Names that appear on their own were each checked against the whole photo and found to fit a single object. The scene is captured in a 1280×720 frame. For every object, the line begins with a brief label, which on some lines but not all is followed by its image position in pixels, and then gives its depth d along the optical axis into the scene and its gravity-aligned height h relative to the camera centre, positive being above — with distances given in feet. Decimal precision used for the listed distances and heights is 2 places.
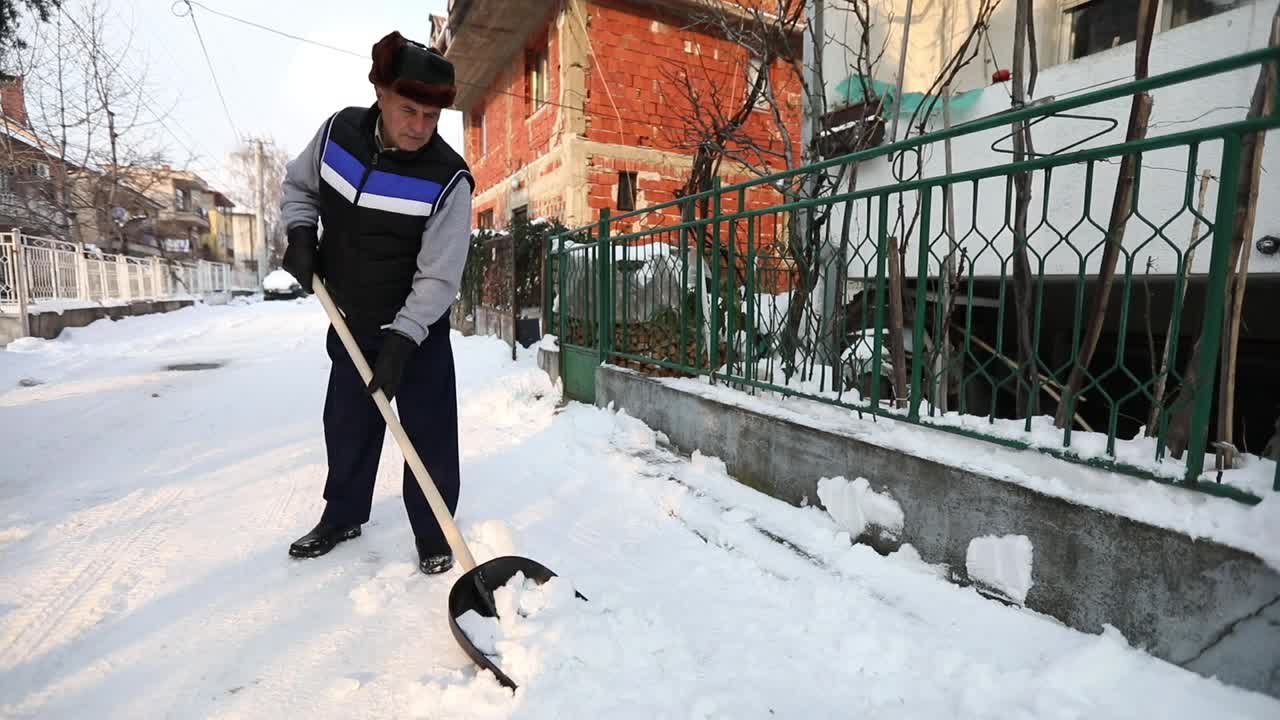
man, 7.02 +0.28
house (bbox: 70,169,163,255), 55.47 +7.31
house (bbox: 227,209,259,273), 172.64 +13.72
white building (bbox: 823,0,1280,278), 9.84 +3.79
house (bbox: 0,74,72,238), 45.80 +8.37
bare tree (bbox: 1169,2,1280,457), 5.58 +0.49
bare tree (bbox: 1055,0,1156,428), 6.57 +0.69
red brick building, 30.81 +9.99
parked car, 82.12 -0.43
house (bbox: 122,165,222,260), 104.04 +13.37
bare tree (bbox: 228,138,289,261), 131.54 +22.98
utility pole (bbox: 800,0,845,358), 9.62 +3.34
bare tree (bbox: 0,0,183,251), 48.26 +9.61
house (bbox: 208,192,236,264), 163.94 +13.68
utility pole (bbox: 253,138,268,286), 113.50 +14.57
